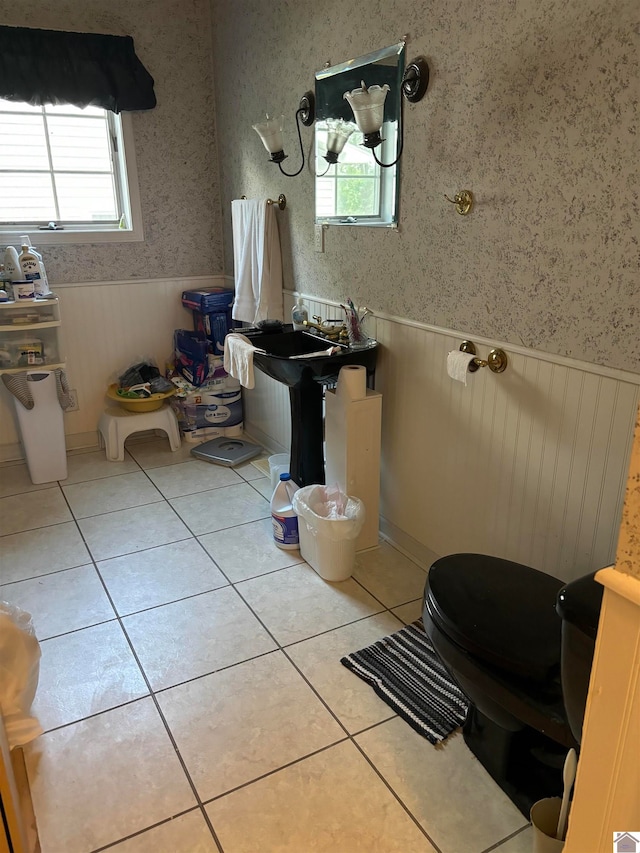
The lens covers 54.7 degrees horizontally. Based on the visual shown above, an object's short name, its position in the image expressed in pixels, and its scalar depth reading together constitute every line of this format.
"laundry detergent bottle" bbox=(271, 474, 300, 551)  2.60
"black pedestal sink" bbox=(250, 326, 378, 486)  2.40
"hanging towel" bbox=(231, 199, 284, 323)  3.11
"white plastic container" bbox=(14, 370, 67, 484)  3.22
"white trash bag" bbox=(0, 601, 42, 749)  1.48
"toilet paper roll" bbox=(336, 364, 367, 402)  2.37
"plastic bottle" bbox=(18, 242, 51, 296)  3.12
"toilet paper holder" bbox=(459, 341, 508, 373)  1.96
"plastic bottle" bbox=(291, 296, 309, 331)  2.85
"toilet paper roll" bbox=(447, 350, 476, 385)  2.00
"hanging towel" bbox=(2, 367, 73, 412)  3.15
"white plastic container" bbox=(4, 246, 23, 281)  3.09
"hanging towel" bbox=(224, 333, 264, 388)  2.54
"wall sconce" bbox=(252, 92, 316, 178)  2.86
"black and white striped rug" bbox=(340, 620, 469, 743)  1.78
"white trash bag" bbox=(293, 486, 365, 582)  2.33
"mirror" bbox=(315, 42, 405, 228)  2.23
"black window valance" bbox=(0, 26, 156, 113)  3.05
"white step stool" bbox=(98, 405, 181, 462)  3.57
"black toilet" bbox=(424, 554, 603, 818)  1.32
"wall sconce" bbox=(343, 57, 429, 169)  2.09
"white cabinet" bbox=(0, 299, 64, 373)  3.11
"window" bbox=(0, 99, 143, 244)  3.27
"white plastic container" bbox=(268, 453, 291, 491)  3.04
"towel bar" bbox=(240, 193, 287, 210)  3.04
